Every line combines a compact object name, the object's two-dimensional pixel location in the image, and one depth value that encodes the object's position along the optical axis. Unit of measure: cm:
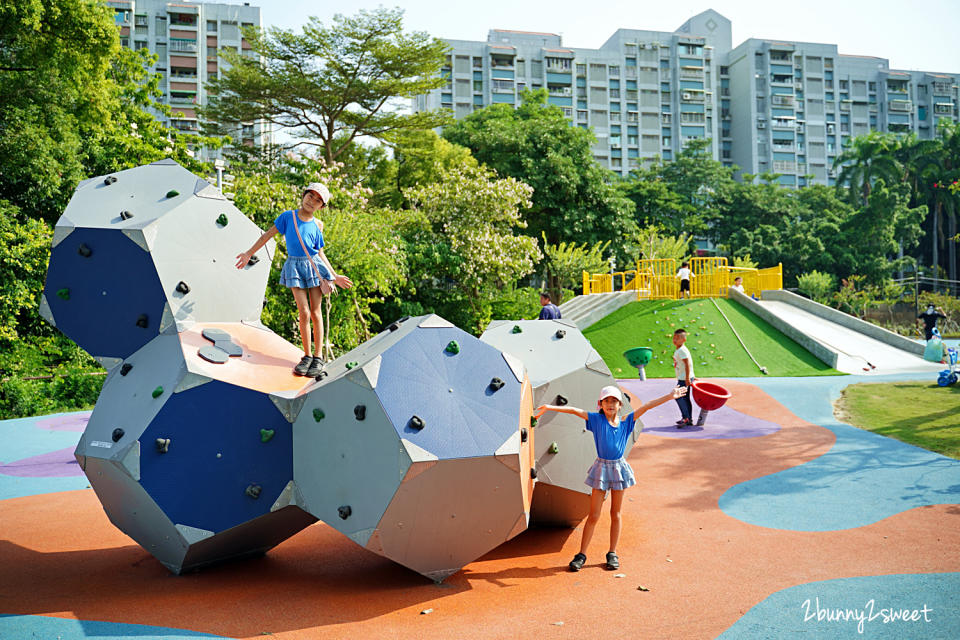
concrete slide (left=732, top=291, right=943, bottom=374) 2177
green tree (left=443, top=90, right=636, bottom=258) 3806
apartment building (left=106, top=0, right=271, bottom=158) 6256
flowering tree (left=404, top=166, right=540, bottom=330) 2862
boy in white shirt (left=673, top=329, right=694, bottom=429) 1312
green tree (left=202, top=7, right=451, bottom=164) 3164
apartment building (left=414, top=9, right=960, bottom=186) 8212
